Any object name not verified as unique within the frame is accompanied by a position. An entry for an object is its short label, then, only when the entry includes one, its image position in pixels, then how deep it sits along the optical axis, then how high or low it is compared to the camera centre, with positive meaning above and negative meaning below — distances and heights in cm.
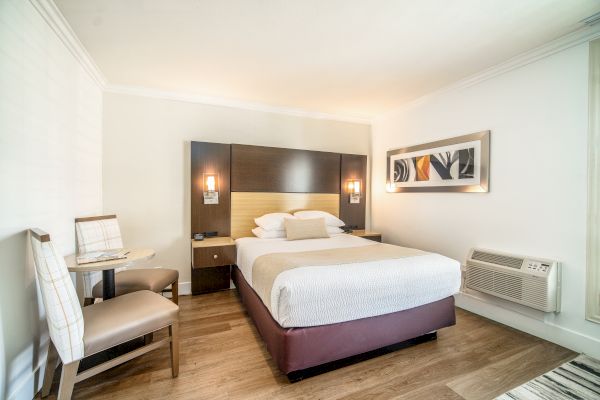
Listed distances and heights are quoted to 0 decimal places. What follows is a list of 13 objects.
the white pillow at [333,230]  370 -49
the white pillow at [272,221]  336 -34
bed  174 -79
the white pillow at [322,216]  363 -27
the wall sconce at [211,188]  338 +11
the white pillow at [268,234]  333 -49
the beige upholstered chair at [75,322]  137 -78
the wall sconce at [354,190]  425 +12
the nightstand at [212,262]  299 -80
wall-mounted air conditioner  223 -77
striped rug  167 -130
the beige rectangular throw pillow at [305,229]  323 -41
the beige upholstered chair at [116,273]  229 -77
